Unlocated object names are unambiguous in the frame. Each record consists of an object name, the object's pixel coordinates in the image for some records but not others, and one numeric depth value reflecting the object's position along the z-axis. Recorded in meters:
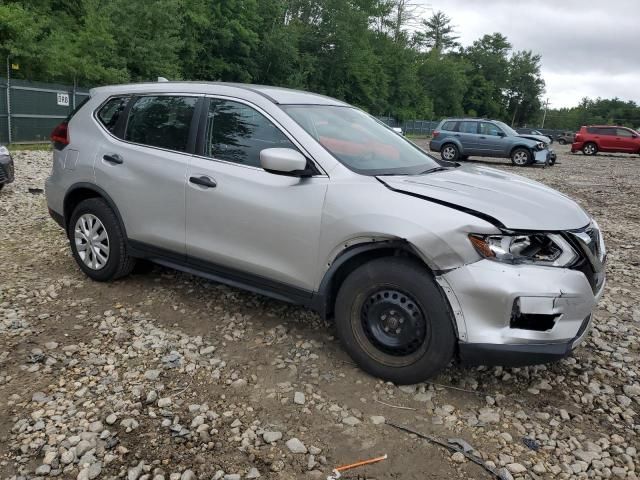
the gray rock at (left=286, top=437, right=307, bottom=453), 2.57
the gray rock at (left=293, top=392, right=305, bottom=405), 2.97
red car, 26.50
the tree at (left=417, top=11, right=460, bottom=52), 81.00
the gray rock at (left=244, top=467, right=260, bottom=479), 2.39
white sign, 17.69
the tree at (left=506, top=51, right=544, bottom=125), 81.69
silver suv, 2.77
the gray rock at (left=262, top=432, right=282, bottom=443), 2.64
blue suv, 18.36
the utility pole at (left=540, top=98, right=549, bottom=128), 86.65
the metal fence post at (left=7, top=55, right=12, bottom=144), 15.75
